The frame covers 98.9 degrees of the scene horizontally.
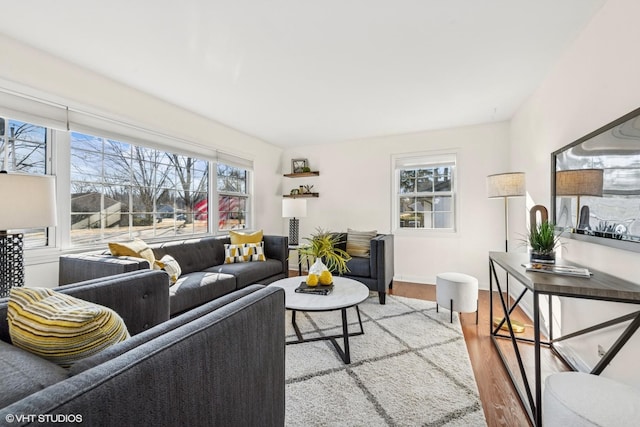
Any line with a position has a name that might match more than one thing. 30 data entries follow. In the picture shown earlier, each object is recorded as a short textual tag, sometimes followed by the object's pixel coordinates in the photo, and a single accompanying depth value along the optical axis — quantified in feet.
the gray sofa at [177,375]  1.65
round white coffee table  6.50
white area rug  4.82
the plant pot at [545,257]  6.06
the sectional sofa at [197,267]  6.83
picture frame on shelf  16.44
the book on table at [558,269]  5.08
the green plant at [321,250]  8.22
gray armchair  10.46
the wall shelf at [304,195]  16.02
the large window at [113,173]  7.13
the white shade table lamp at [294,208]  14.37
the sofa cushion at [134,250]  7.43
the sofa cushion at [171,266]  8.18
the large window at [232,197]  13.42
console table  4.21
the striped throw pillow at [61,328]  2.43
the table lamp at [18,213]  4.74
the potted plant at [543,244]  6.08
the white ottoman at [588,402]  3.13
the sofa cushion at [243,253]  11.27
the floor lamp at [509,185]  8.69
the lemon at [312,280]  7.87
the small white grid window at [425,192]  13.43
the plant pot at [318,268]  8.10
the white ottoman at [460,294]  8.41
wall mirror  4.43
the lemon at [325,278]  7.91
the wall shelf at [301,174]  16.02
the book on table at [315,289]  7.48
